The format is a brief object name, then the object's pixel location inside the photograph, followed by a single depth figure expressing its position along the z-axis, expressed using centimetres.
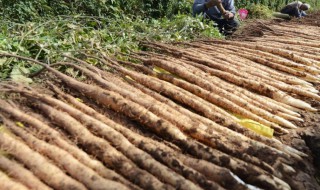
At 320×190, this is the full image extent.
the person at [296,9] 977
